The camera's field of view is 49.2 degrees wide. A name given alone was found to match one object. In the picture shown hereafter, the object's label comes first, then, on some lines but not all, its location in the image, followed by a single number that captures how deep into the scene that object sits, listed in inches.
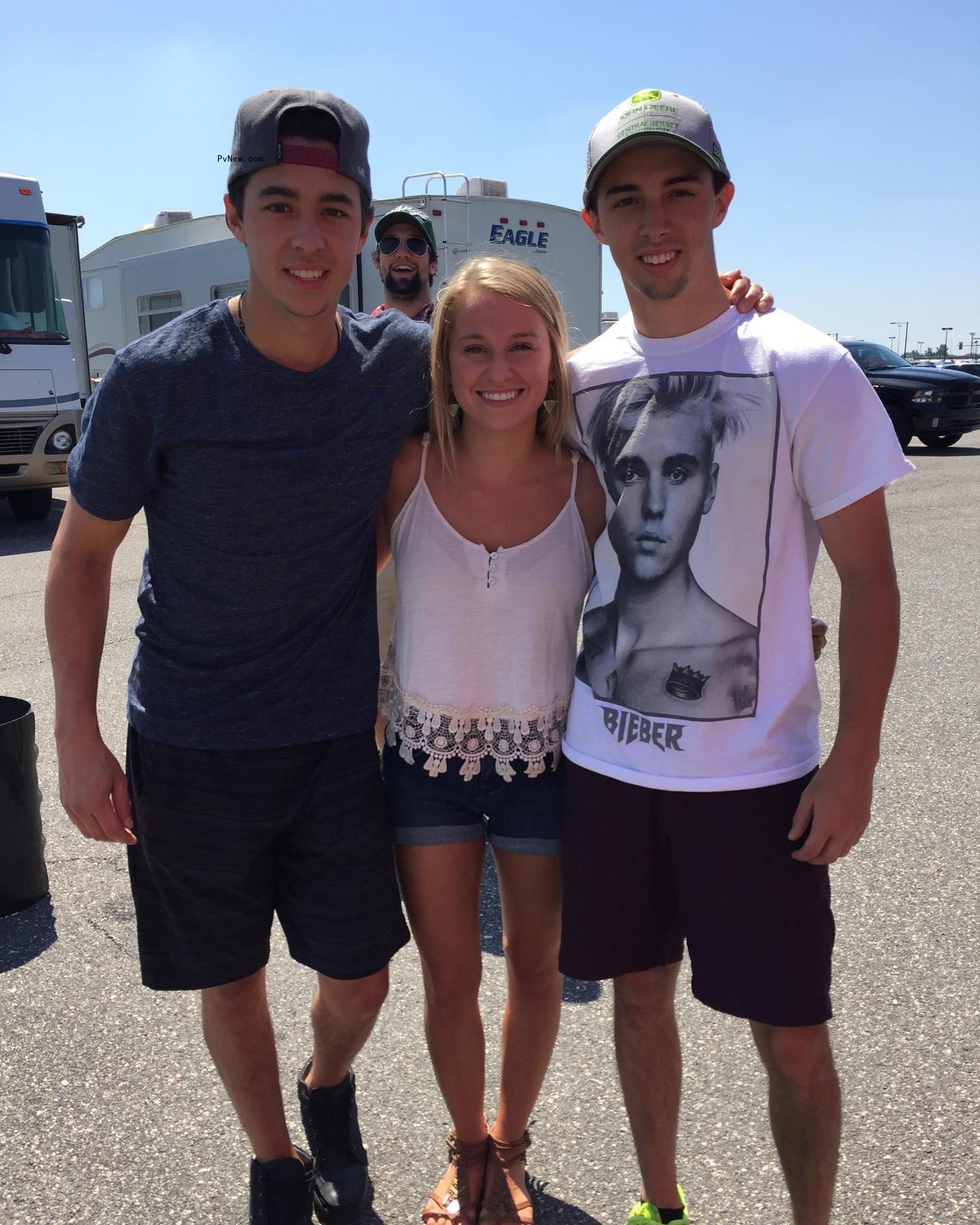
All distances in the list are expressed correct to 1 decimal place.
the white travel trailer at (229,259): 458.3
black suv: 618.2
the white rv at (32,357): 414.6
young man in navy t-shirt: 79.6
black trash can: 135.6
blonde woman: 85.0
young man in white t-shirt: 75.3
